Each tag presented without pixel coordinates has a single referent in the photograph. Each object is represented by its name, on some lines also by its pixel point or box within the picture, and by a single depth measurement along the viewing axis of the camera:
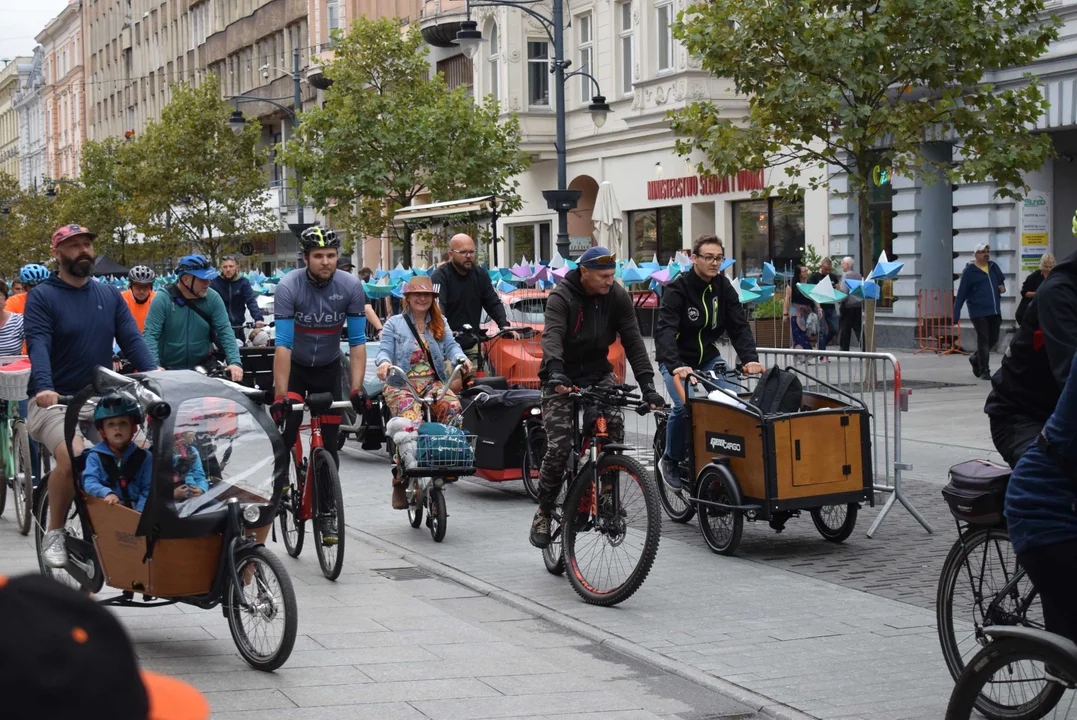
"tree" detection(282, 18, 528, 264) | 35.25
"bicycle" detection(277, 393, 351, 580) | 8.27
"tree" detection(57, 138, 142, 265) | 62.88
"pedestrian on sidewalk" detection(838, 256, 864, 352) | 23.55
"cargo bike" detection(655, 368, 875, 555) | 8.54
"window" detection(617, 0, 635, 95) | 36.38
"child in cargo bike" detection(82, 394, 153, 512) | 6.45
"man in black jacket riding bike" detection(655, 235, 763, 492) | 9.47
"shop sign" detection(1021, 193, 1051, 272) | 24.44
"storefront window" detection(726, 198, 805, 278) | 31.45
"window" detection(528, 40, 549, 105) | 40.41
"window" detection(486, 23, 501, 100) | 41.69
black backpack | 8.73
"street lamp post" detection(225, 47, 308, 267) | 43.69
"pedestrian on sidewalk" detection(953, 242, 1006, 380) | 20.41
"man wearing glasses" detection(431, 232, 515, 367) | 12.27
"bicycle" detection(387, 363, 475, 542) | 9.53
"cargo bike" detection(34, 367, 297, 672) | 6.09
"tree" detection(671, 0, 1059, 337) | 18.17
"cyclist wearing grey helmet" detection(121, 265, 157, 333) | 12.37
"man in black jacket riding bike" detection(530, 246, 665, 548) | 7.98
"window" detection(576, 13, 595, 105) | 37.97
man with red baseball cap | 7.70
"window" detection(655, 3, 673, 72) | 34.12
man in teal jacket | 9.93
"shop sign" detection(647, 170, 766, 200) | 31.98
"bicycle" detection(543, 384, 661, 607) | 7.39
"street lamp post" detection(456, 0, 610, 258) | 24.56
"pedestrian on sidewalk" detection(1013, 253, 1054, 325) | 18.86
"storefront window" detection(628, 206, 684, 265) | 35.47
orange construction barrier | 25.61
